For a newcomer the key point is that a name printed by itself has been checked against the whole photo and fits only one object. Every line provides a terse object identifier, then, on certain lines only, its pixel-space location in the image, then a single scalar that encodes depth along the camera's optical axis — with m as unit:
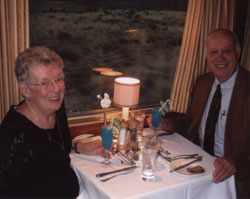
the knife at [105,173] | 1.72
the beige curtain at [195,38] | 2.90
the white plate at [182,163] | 1.78
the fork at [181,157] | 1.96
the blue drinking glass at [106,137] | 1.79
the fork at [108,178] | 1.68
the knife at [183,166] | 1.82
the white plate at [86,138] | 2.15
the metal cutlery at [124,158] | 1.88
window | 2.91
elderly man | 2.35
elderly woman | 1.50
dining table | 1.62
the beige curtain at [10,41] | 2.04
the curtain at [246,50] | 3.33
